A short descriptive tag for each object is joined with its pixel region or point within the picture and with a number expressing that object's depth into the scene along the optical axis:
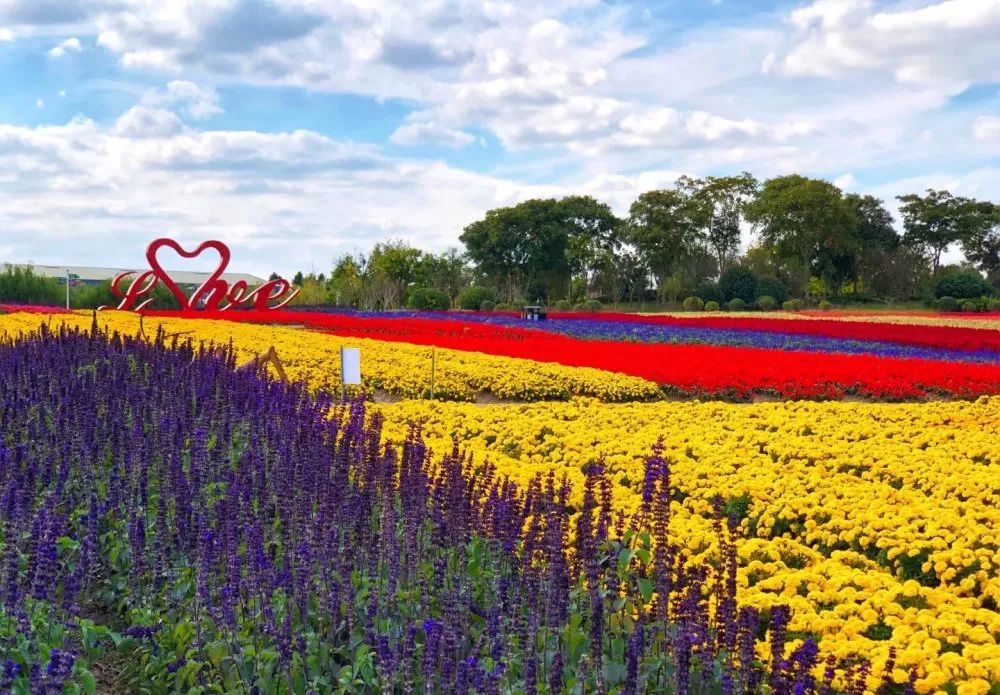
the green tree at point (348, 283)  53.34
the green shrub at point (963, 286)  47.69
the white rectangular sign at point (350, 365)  9.63
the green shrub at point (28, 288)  43.12
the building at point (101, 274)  78.16
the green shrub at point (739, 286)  50.00
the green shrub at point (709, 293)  49.91
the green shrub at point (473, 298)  47.50
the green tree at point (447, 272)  62.47
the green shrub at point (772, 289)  50.25
